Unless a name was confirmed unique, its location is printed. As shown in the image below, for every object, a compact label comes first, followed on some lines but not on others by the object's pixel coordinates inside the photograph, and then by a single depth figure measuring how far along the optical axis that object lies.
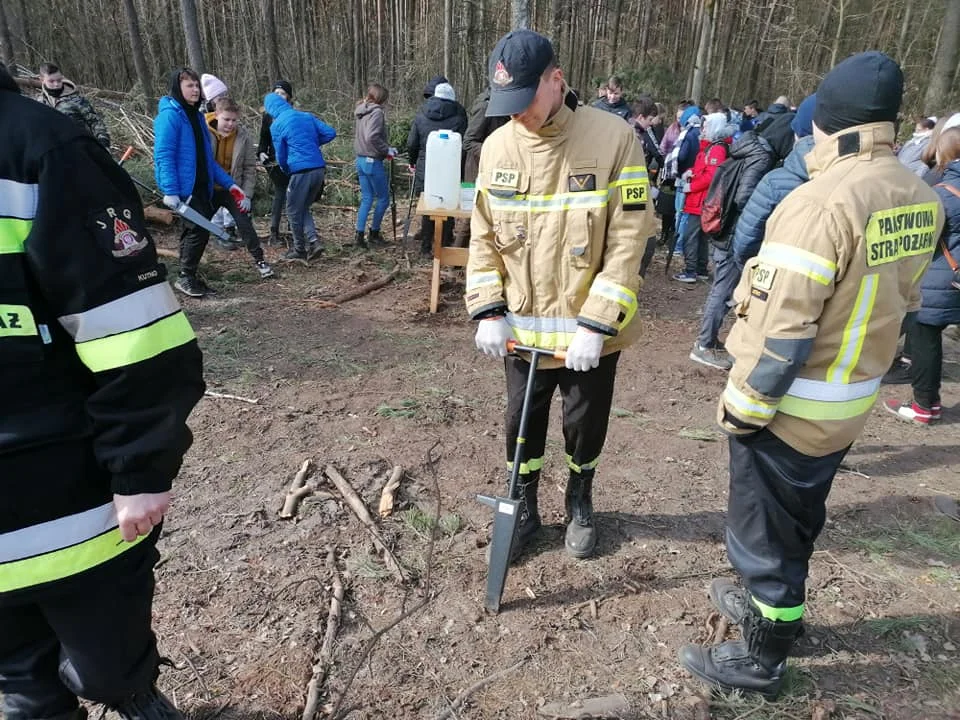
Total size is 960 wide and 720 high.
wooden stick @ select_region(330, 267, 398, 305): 6.68
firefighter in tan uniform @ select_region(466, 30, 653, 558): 2.34
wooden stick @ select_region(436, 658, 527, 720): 2.26
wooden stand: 6.00
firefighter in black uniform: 1.28
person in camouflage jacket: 6.64
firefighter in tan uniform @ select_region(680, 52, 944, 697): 1.85
